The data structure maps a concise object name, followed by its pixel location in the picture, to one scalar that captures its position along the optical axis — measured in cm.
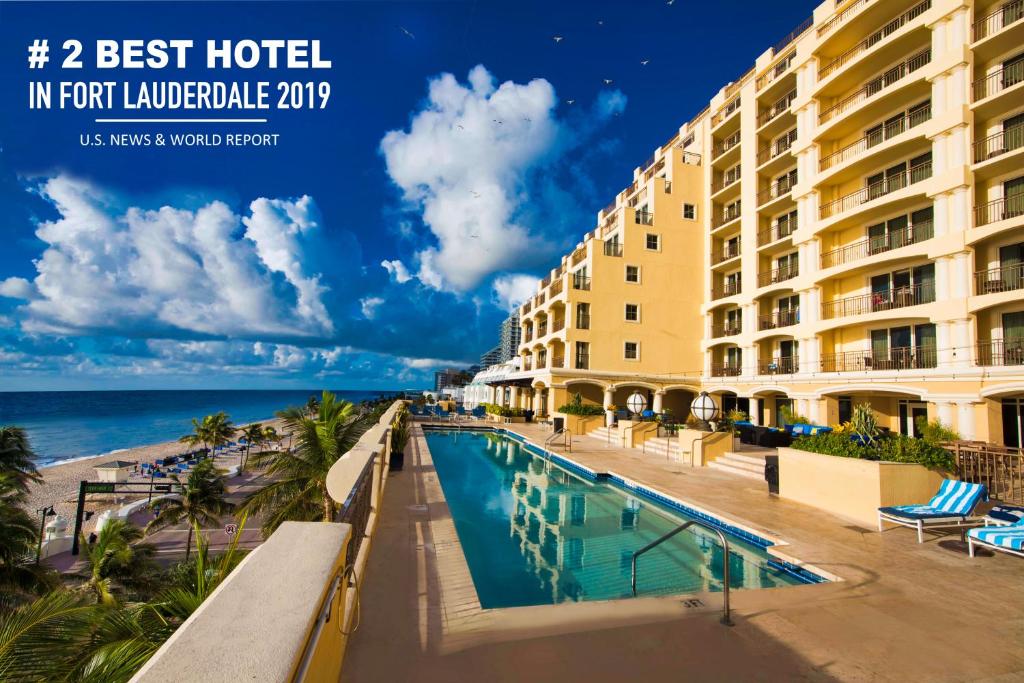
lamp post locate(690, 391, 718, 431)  1712
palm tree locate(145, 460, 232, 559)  1956
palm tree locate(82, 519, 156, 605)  1303
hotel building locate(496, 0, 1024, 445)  1738
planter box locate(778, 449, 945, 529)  886
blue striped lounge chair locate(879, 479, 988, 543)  771
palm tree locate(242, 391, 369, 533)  955
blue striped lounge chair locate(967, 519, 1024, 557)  633
